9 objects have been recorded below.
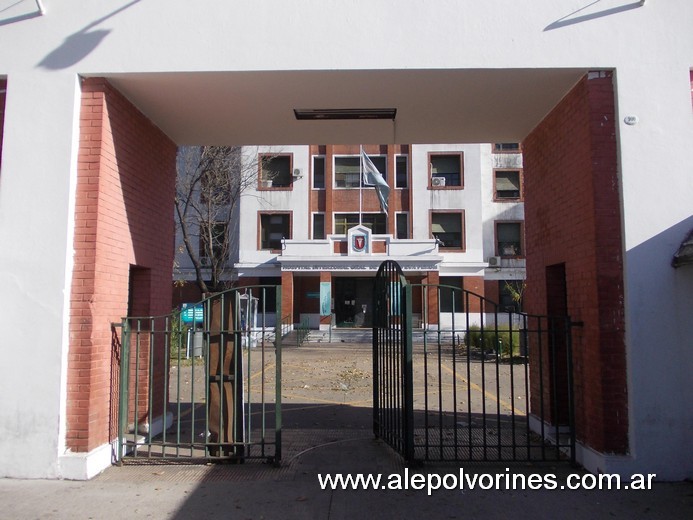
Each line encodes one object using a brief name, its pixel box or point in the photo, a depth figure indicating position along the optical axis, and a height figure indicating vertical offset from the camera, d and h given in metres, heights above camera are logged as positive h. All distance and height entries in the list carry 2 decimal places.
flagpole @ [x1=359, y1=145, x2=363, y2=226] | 29.14 +6.07
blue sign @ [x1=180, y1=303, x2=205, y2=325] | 18.56 -0.19
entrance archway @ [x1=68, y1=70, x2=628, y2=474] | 5.57 +1.64
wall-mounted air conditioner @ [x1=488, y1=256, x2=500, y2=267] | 30.58 +2.59
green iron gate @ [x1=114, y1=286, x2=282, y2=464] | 6.04 -1.00
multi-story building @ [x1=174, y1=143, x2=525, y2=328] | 29.48 +5.10
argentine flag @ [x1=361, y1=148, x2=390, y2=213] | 24.09 +5.74
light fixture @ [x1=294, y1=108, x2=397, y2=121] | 6.97 +2.53
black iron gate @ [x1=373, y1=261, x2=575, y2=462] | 5.95 -1.21
